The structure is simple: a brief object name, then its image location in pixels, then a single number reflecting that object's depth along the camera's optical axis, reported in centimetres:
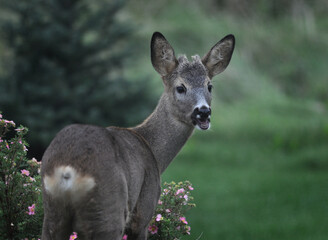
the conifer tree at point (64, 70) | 3161
